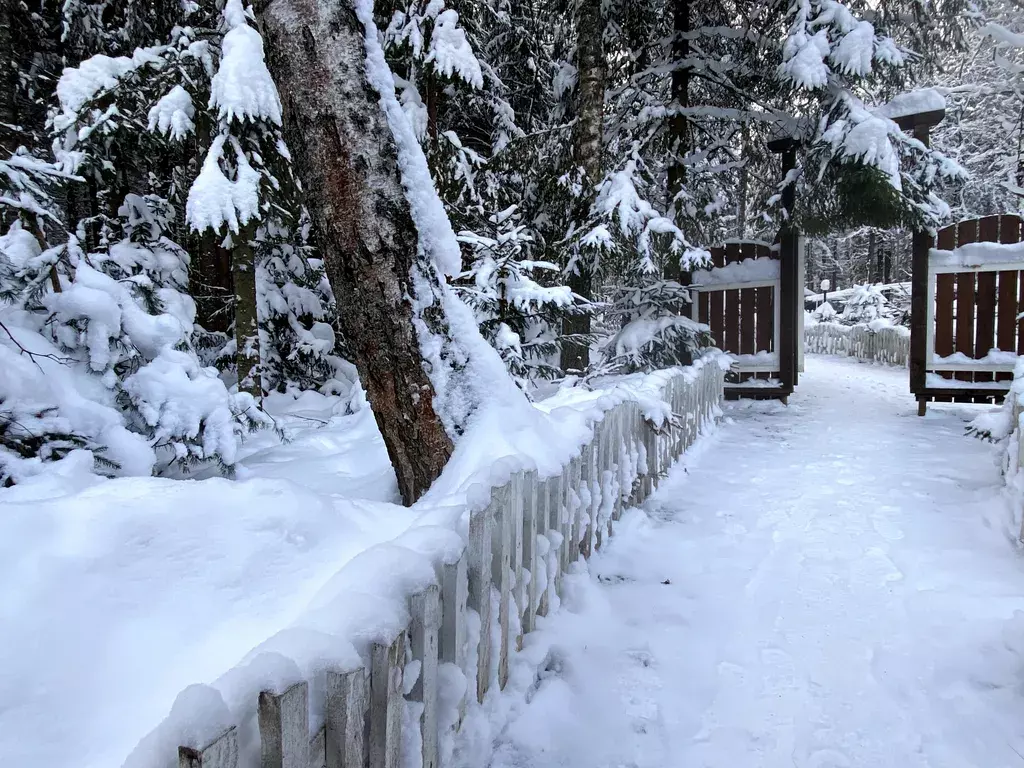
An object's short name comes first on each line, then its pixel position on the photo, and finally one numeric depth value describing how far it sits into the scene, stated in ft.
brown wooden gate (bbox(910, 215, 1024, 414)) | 26.55
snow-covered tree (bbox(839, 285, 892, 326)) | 74.84
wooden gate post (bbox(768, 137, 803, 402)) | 29.43
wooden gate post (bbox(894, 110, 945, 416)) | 27.66
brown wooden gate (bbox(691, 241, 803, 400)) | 30.99
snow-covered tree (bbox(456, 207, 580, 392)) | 16.65
